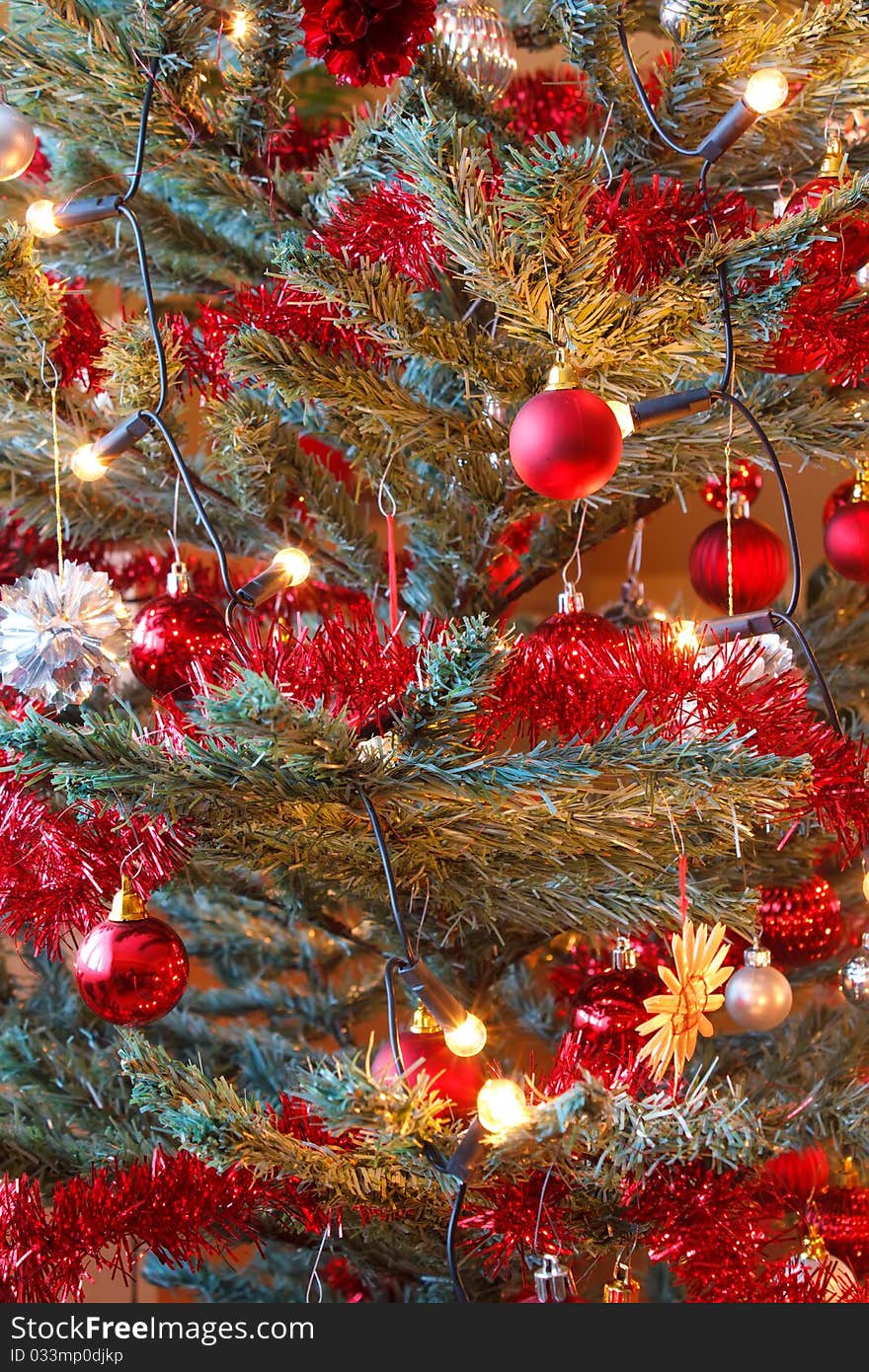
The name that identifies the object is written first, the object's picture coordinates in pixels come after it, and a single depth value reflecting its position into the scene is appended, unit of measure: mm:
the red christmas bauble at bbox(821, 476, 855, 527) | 989
